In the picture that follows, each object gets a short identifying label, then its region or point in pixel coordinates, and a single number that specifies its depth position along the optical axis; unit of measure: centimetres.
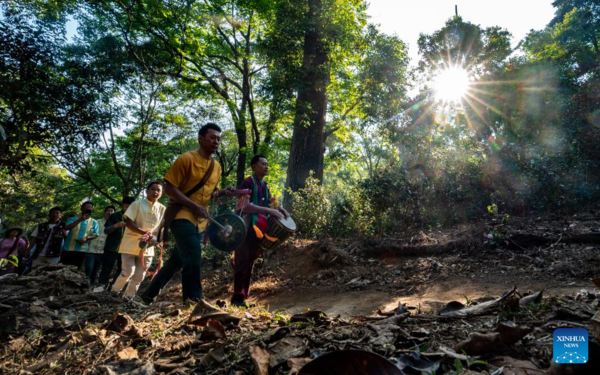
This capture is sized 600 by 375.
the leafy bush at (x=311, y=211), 959
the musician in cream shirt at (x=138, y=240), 551
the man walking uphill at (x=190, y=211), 365
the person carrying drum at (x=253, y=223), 447
